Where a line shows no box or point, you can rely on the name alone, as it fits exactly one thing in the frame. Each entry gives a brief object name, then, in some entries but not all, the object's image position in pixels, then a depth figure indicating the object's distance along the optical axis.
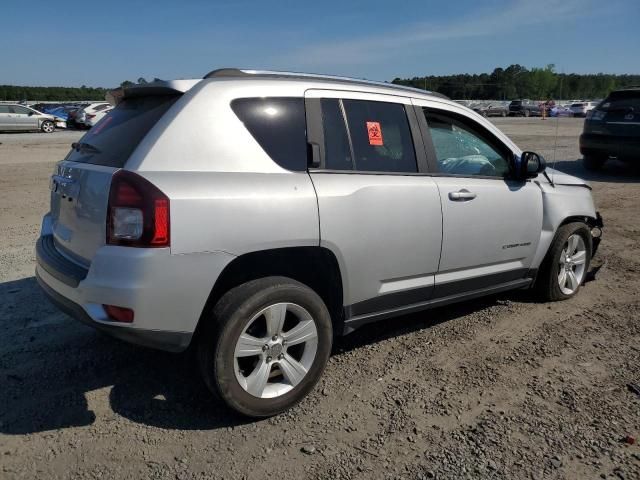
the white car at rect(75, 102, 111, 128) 30.12
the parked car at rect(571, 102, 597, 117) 50.47
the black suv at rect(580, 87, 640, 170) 11.23
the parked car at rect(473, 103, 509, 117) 54.88
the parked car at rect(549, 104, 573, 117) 49.03
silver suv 2.81
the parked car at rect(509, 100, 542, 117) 52.38
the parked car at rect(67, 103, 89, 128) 30.73
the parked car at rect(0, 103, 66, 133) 28.64
